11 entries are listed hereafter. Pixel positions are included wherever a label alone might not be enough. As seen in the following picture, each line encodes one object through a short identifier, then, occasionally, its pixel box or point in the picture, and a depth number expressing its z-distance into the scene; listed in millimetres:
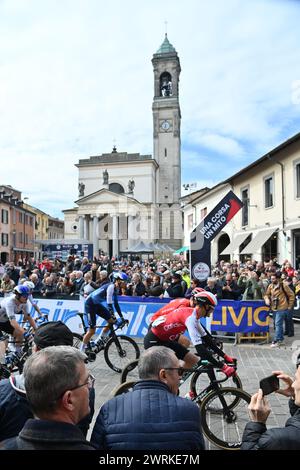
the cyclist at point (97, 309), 7879
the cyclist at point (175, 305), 5312
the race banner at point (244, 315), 10336
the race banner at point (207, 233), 12375
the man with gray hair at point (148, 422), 2113
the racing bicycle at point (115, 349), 7855
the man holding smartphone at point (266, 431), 2000
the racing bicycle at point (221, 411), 4664
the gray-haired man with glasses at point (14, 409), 2445
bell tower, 82875
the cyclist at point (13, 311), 6615
